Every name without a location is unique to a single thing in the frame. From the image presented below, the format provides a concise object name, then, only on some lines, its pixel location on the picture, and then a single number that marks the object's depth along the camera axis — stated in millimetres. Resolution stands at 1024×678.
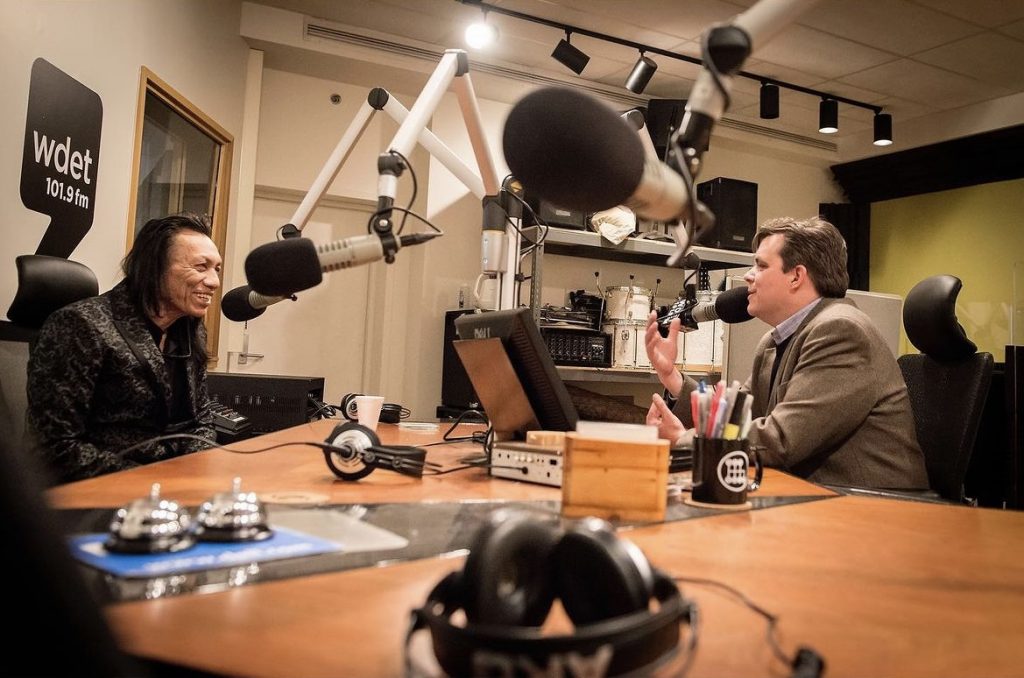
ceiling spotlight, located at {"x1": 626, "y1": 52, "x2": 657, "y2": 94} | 2500
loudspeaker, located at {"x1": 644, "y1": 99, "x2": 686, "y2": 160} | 4766
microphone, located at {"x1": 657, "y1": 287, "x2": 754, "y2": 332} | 1797
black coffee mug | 1096
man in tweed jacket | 1834
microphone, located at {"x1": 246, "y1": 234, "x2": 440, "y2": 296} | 1033
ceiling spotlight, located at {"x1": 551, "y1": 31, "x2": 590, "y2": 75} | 3945
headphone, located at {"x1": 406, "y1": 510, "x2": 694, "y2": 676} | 410
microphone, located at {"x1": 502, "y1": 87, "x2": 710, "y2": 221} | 824
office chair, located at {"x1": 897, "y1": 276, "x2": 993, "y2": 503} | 1869
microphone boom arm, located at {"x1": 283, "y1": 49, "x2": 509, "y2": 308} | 1322
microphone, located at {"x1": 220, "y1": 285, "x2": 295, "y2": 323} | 1263
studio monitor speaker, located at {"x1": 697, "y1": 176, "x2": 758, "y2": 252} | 5020
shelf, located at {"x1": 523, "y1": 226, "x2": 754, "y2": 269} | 4406
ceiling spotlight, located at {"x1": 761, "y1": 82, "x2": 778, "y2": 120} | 4586
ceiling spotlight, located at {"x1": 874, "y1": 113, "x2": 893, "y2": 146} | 5088
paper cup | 1772
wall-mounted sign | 2406
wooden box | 945
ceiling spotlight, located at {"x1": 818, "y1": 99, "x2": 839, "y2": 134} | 4871
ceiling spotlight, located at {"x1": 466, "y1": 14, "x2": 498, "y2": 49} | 3900
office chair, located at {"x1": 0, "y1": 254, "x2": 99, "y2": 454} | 1936
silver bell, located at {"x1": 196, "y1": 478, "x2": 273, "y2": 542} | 706
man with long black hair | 1854
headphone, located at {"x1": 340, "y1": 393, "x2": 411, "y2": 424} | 2281
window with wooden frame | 3330
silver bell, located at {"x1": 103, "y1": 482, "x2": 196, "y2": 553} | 653
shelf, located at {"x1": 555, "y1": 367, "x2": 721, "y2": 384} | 4359
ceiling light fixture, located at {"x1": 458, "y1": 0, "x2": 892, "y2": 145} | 3980
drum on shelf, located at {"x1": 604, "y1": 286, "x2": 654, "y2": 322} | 4555
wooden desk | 490
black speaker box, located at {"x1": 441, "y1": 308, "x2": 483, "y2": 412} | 4398
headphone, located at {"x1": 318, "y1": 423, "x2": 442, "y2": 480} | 1192
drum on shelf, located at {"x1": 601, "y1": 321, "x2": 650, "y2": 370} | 4520
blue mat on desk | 618
